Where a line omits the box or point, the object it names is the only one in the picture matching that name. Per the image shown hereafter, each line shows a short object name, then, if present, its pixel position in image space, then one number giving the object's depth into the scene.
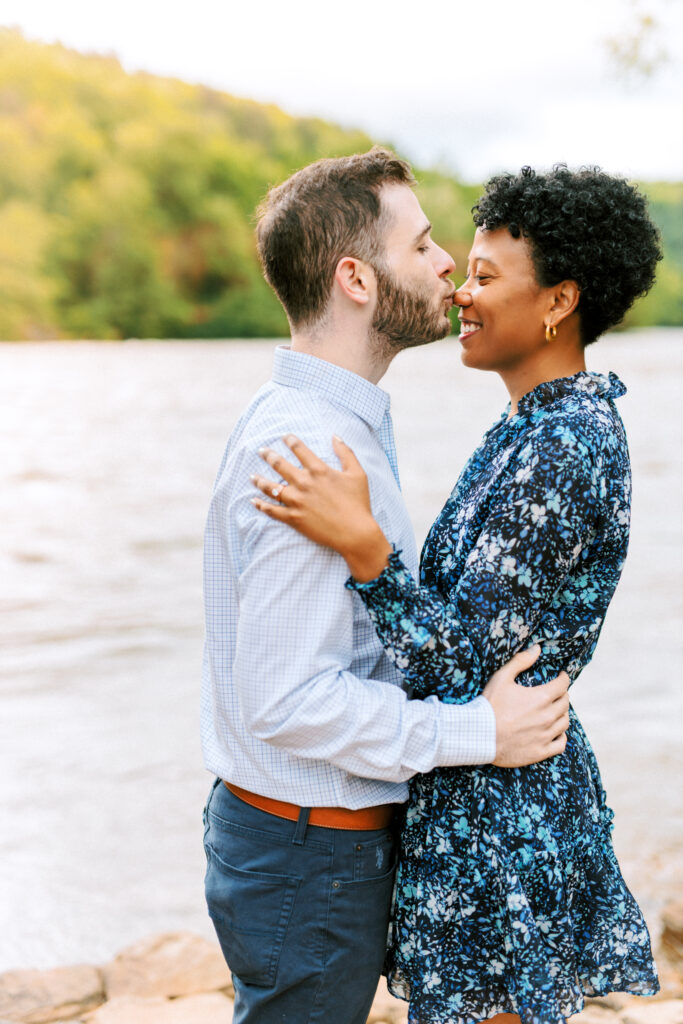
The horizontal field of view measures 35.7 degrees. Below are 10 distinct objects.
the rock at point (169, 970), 2.79
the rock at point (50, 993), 2.68
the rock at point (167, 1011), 2.63
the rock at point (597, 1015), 2.56
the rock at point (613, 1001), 2.63
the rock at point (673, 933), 2.90
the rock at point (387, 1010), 2.60
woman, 1.44
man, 1.40
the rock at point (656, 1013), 2.52
